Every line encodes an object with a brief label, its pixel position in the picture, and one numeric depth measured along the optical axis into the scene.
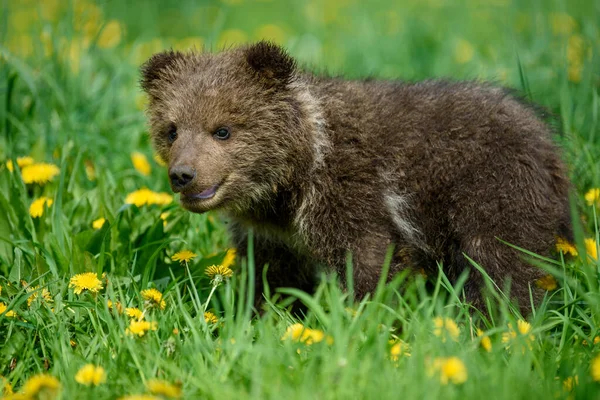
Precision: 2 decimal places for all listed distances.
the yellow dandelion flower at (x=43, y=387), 6.00
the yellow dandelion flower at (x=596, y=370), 5.83
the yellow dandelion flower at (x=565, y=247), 8.91
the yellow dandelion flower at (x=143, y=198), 10.07
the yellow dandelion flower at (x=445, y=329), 6.64
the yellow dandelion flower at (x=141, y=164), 11.66
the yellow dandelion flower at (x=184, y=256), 8.69
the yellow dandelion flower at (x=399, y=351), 6.76
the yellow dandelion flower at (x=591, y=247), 9.10
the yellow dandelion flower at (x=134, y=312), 7.50
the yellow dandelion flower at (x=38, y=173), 10.07
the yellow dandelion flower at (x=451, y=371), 5.84
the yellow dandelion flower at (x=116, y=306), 7.60
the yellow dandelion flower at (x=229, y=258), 9.65
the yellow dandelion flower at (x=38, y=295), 7.87
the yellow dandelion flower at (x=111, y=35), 15.85
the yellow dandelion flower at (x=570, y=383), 6.24
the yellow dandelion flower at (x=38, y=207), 9.55
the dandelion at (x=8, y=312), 7.66
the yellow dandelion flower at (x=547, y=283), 8.74
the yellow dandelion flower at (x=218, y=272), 8.20
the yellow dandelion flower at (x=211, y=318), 7.98
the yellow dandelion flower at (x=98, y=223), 9.74
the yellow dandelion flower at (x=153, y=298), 7.67
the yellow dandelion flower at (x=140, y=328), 7.00
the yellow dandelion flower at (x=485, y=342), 6.82
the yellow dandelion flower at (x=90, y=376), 6.37
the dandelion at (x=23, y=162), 10.44
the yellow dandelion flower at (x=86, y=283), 7.98
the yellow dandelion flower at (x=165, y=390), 5.80
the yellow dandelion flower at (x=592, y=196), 9.75
